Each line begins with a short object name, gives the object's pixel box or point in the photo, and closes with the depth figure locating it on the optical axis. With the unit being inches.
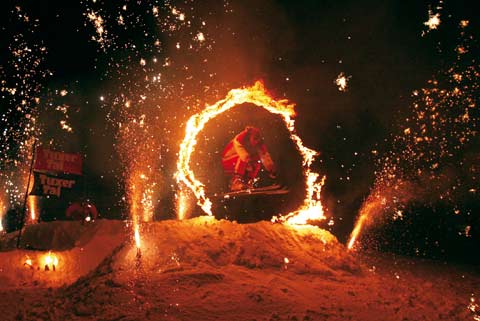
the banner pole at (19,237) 434.2
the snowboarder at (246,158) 449.4
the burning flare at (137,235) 378.2
